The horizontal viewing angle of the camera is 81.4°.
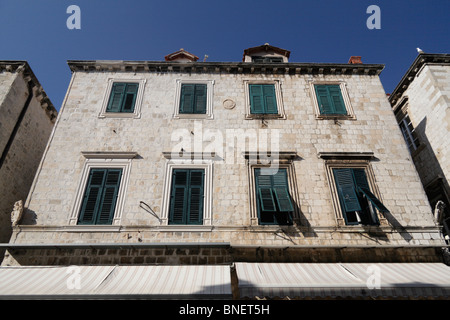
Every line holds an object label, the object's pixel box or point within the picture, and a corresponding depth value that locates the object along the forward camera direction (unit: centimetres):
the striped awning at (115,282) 563
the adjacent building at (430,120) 995
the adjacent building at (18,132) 969
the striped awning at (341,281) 589
